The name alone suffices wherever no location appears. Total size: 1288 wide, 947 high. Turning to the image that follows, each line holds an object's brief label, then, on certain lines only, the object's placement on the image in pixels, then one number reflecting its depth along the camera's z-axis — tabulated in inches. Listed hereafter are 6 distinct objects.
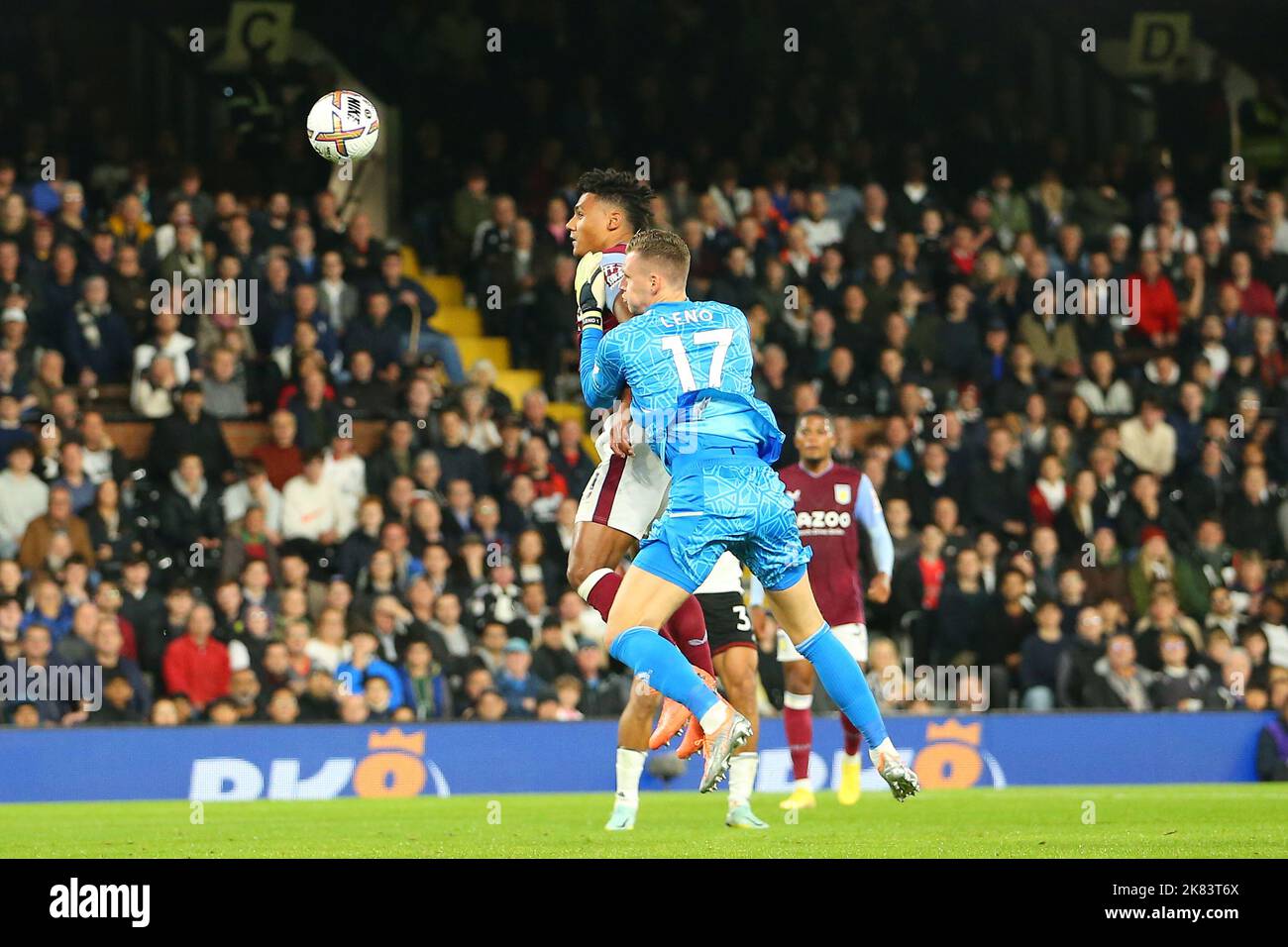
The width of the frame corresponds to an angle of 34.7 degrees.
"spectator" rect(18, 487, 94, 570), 658.8
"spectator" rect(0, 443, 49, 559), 669.9
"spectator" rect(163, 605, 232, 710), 631.8
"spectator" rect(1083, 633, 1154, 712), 696.4
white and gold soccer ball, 445.4
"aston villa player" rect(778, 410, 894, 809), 522.9
